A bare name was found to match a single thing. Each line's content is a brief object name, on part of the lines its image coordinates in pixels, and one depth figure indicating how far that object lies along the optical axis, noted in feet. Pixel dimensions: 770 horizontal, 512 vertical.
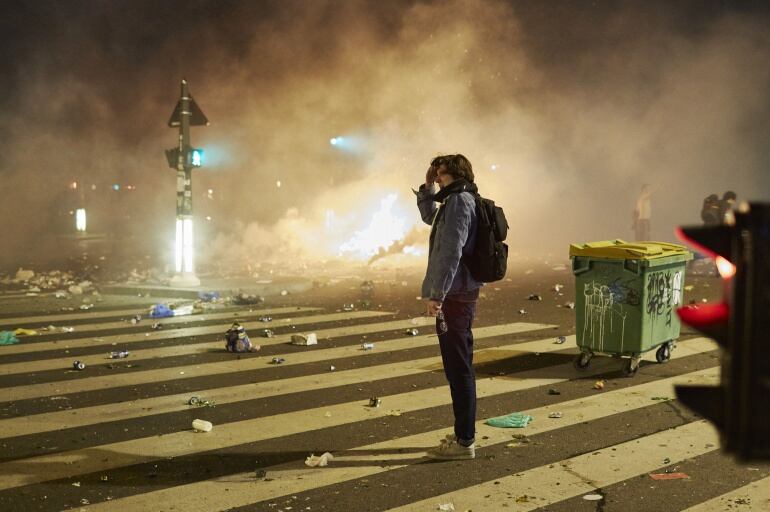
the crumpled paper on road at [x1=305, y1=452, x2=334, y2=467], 15.81
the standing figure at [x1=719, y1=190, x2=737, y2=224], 55.88
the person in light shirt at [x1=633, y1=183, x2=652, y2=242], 74.54
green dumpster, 23.72
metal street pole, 47.01
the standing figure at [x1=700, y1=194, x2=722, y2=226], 55.11
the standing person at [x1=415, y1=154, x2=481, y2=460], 15.92
